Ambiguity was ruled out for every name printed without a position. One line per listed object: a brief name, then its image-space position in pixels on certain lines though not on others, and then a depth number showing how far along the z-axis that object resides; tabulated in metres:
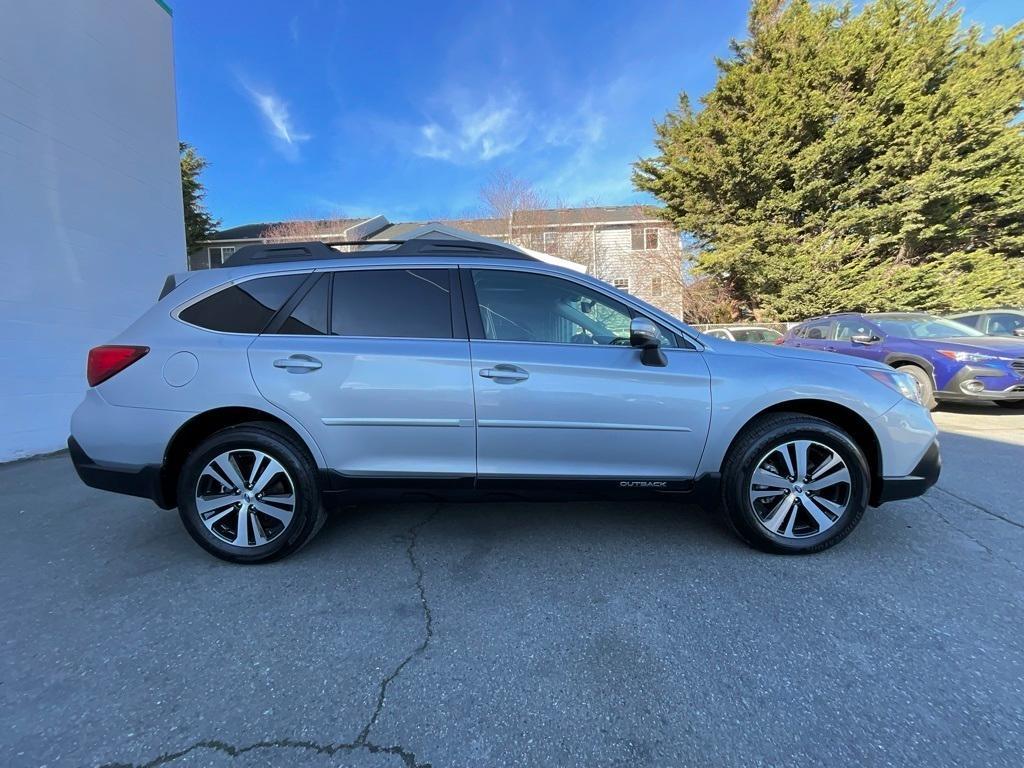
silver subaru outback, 2.62
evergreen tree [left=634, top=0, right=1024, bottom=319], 14.32
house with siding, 22.50
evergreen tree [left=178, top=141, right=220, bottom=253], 21.56
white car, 12.33
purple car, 6.37
